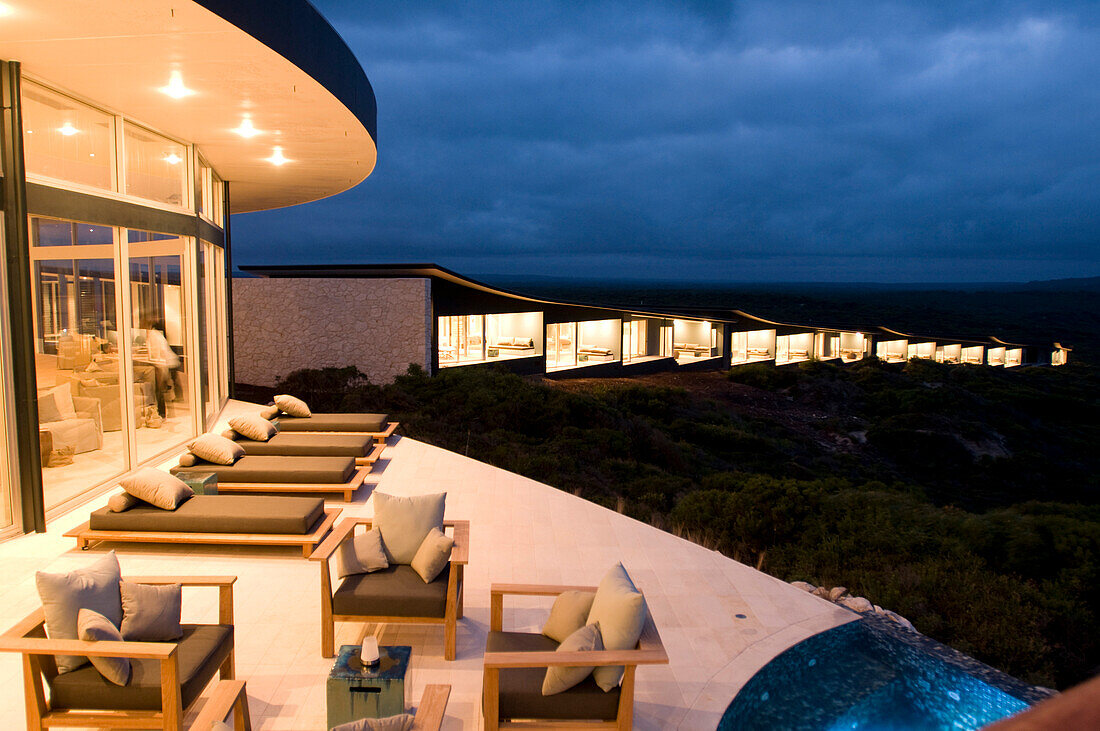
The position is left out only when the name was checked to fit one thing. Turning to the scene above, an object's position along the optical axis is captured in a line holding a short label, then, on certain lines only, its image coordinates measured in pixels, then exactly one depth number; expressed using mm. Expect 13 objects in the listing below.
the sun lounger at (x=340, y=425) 10367
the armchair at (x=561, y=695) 3660
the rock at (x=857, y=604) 6230
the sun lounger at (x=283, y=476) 7828
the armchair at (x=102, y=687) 3512
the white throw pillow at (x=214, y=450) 8023
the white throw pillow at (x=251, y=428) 9125
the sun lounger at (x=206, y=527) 6191
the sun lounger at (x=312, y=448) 9008
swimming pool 4602
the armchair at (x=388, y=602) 4719
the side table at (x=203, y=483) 7258
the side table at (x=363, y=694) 3771
